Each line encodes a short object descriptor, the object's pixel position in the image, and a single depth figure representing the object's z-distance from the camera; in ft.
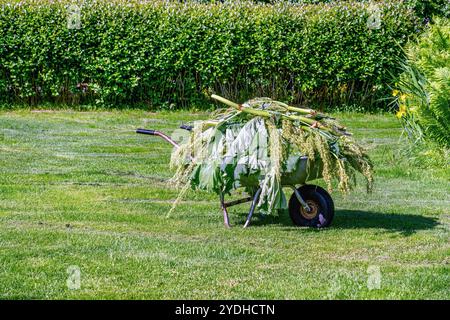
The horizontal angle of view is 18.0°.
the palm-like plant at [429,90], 55.87
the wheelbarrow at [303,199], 39.67
